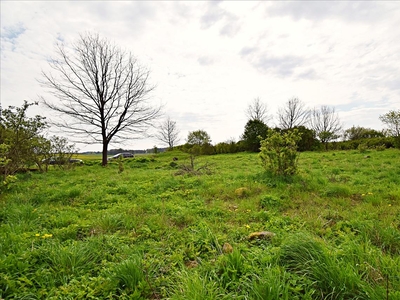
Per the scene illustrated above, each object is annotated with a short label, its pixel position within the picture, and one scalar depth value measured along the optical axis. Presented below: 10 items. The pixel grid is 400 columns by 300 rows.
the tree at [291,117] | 32.62
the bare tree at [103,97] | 15.33
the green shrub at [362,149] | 16.41
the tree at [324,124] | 32.72
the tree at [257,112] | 32.84
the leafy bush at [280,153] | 6.63
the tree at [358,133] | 30.03
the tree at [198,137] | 38.81
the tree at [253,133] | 26.22
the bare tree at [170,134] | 43.69
